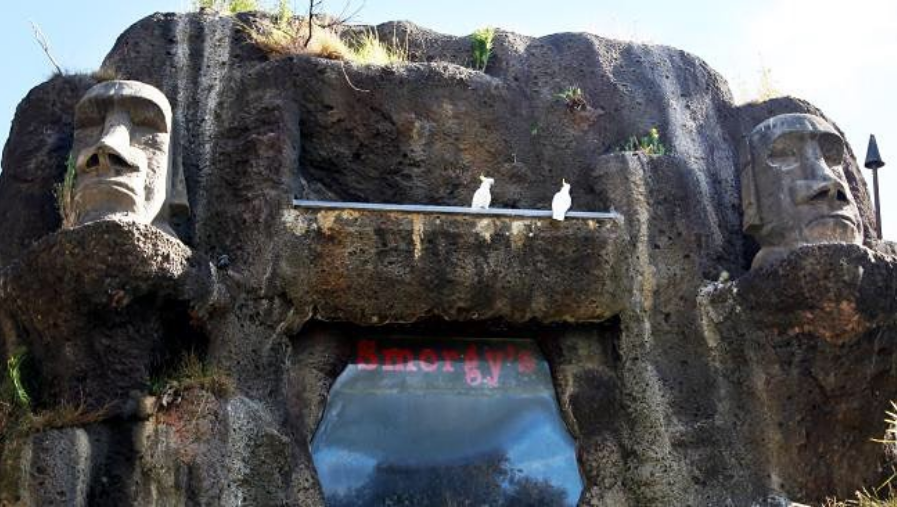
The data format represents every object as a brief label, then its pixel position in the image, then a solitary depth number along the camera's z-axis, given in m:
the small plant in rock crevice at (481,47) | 9.52
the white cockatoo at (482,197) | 8.20
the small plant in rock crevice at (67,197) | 7.82
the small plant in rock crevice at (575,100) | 9.26
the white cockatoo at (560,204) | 8.16
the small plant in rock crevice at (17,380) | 7.12
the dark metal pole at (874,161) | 10.41
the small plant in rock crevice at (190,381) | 7.37
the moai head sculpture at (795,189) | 8.30
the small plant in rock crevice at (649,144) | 8.95
